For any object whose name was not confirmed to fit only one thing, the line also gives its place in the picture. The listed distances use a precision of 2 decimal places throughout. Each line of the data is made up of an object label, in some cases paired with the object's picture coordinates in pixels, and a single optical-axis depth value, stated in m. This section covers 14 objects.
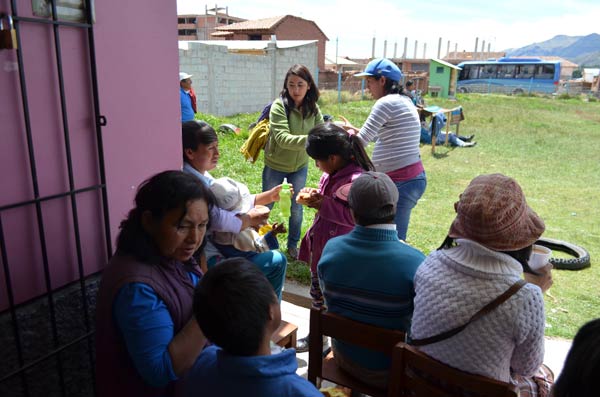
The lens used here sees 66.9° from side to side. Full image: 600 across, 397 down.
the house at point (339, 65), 43.91
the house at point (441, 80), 25.09
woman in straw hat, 1.49
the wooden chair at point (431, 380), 1.40
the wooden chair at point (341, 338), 1.70
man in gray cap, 1.82
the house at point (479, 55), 69.56
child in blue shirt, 1.21
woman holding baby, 2.56
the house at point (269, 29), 32.22
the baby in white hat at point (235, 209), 2.57
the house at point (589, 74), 40.15
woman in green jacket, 3.64
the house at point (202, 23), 53.59
